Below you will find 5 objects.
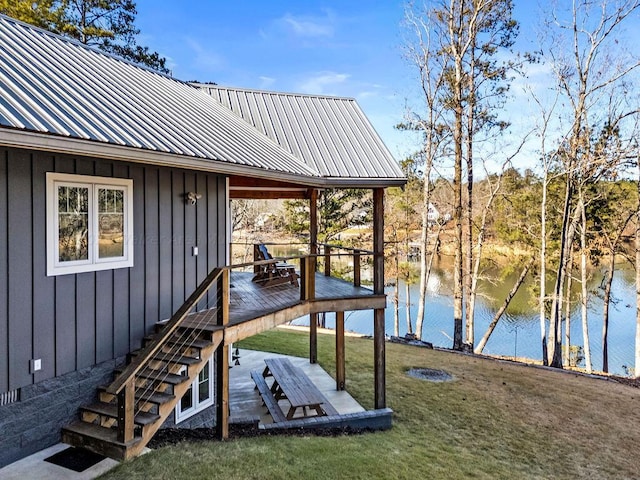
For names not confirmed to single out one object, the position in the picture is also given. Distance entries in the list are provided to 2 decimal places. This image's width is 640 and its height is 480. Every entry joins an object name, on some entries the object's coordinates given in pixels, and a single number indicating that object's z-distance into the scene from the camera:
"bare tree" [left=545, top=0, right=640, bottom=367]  14.58
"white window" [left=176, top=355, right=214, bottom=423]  6.15
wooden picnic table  7.00
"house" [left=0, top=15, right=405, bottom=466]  4.14
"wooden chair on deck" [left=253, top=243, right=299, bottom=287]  8.63
